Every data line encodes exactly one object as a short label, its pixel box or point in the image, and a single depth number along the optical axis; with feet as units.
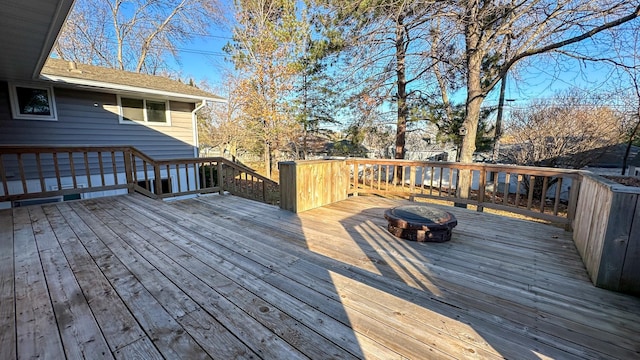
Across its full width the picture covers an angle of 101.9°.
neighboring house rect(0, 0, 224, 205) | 15.20
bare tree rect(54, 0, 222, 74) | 38.27
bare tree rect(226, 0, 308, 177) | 33.63
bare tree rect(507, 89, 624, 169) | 25.34
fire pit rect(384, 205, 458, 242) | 9.58
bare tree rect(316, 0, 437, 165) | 18.17
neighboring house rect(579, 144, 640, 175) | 26.66
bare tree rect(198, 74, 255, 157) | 44.28
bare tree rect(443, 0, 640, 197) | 15.03
